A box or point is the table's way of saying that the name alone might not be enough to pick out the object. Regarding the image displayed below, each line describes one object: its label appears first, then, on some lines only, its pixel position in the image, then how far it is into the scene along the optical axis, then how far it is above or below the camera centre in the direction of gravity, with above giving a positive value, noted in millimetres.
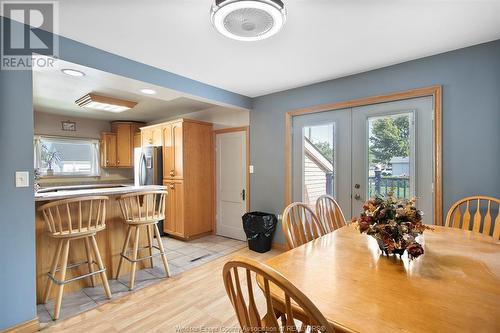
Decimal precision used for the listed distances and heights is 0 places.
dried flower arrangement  1288 -325
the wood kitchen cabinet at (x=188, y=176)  4156 -179
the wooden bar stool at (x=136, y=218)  2637 -574
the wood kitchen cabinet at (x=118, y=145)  5574 +491
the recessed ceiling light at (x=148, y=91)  2914 +904
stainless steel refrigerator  4486 +6
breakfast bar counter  2277 -809
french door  2557 +135
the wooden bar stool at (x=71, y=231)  2090 -577
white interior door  4203 -294
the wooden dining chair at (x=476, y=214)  1926 -435
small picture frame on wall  5129 +874
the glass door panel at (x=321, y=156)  3072 +115
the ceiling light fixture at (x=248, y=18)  1390 +899
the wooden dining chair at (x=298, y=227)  1654 -450
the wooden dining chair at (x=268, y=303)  700 -445
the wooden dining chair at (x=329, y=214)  2138 -436
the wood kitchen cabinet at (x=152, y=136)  4570 +593
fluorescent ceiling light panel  3652 +992
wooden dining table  788 -500
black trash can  3553 -941
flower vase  1316 -465
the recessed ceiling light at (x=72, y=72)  2317 +916
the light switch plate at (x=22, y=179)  1850 -87
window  4918 +231
